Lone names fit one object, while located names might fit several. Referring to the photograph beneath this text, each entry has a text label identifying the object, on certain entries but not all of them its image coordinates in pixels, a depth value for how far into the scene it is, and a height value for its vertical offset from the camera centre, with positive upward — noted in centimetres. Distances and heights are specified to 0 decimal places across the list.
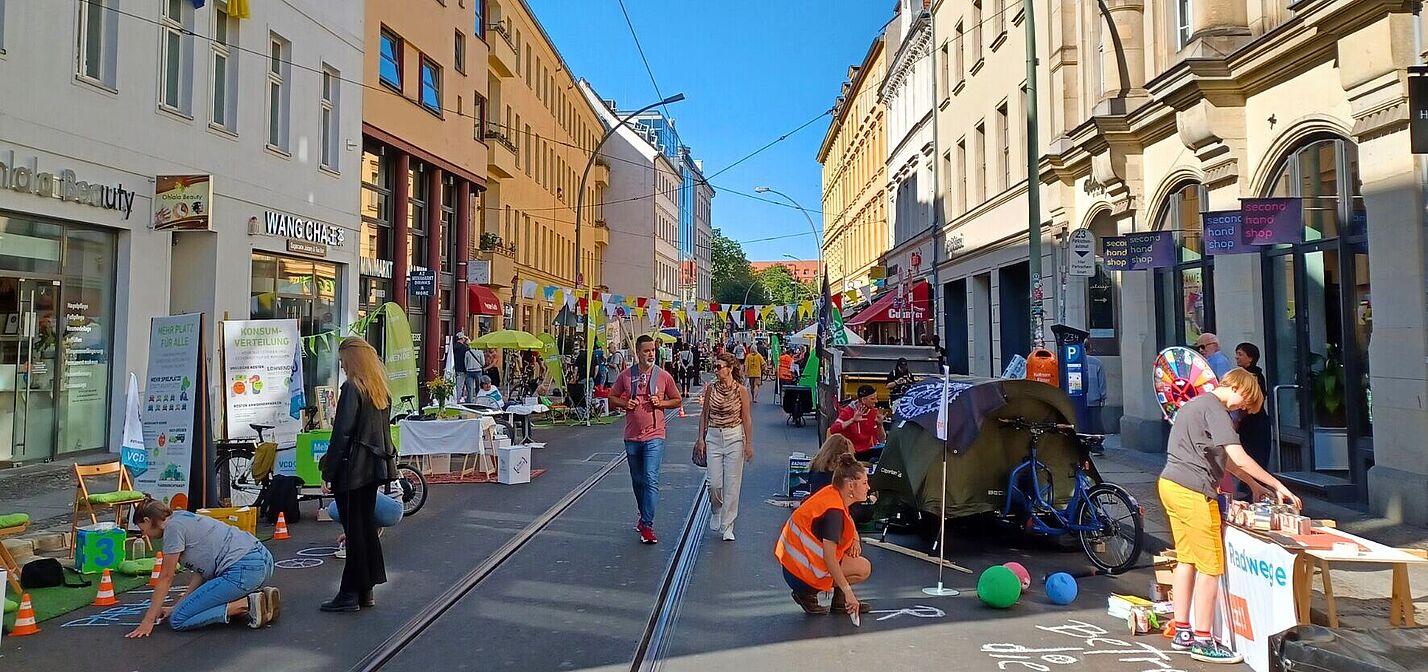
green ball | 657 -143
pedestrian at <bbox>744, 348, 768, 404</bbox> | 2866 +39
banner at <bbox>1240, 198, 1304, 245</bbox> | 1066 +172
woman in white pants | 920 -58
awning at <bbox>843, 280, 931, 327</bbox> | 3134 +238
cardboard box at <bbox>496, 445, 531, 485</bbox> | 1283 -114
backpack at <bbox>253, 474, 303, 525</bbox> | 996 -119
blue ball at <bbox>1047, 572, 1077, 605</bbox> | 676 -149
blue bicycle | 789 -114
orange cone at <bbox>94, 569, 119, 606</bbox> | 682 -150
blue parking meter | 1489 +32
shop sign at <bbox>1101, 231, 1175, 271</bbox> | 1354 +177
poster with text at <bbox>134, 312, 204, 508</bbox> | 935 -25
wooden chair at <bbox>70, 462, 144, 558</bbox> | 851 -104
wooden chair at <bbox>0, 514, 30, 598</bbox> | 658 -110
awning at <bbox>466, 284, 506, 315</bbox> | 2959 +247
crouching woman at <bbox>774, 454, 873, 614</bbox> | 621 -107
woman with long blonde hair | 658 -57
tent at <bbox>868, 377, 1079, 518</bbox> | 838 -68
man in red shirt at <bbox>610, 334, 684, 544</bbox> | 892 -37
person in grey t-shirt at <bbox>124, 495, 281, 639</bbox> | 607 -121
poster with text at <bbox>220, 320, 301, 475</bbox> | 1137 +7
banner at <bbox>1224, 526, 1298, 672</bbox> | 509 -118
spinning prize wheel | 831 +0
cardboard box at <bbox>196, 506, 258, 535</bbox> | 805 -115
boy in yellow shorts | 555 -63
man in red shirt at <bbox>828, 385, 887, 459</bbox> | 1163 -54
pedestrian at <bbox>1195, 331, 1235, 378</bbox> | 973 +25
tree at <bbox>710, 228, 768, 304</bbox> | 12731 +1486
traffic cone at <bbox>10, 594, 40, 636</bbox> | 605 -151
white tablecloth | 1314 -77
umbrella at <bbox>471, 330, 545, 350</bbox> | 2258 +94
